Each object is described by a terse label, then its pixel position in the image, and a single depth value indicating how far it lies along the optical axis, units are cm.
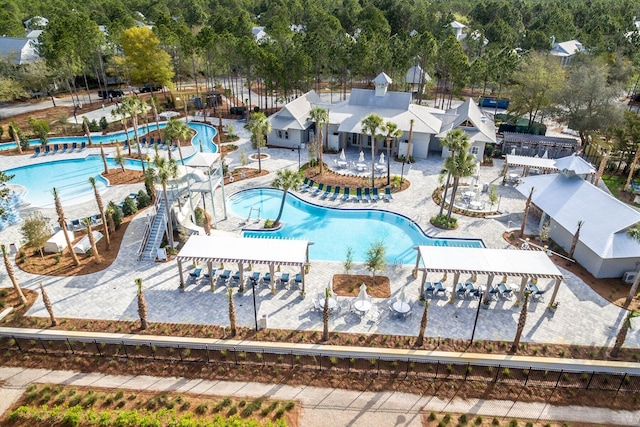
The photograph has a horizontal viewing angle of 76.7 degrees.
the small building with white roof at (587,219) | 2639
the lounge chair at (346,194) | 3798
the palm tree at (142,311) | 2107
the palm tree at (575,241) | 2736
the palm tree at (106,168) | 4168
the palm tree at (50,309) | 2167
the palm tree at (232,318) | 2078
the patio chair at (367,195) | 3775
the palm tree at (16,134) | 4691
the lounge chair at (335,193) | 3822
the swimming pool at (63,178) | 3856
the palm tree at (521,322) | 1998
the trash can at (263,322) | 2245
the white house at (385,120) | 4584
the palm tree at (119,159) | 4116
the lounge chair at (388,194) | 3788
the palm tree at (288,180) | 3114
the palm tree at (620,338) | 1991
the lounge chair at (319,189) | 3894
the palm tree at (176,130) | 3681
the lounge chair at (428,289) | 2495
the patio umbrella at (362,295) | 2351
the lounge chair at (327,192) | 3834
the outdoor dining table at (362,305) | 2317
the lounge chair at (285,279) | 2558
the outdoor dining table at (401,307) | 2304
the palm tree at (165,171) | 2645
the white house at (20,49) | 6881
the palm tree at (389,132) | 3759
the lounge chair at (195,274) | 2631
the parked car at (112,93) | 6806
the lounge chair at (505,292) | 2512
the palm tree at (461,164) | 3045
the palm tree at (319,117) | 4006
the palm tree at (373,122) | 3691
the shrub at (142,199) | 3466
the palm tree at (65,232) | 2603
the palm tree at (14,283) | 2281
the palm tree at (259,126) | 3966
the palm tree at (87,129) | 4906
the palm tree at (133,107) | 4075
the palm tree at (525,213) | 3118
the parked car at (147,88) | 7296
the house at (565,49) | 8462
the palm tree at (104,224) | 2794
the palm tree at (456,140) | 3145
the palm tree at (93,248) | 2651
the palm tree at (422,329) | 2036
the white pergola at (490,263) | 2381
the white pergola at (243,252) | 2464
